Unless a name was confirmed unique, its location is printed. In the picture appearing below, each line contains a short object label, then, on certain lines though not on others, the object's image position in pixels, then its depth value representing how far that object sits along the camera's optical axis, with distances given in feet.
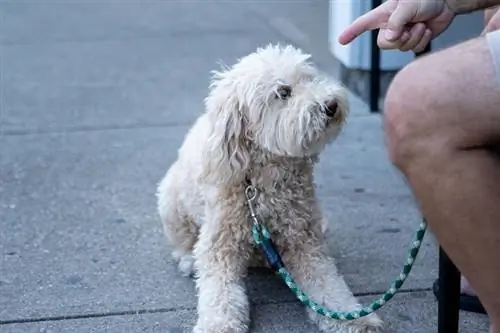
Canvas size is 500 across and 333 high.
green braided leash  10.04
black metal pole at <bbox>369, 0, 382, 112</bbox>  20.24
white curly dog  11.30
